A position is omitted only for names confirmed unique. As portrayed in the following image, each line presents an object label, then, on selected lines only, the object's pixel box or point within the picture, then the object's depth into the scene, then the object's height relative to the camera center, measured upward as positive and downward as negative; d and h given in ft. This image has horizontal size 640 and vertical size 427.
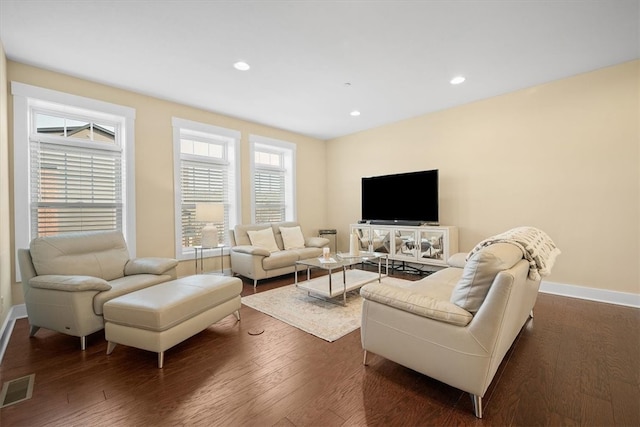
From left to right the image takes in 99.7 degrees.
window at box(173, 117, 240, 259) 13.64 +2.07
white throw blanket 5.69 -0.86
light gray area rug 8.53 -3.64
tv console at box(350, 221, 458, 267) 13.64 -1.69
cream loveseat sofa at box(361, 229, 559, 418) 4.74 -2.17
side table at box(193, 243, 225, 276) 13.48 -2.29
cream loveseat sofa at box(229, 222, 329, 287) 13.21 -2.03
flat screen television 14.46 +0.72
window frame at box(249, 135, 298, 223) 18.16 +2.85
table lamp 12.75 -0.26
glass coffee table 10.32 -2.94
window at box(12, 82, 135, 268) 9.68 +1.98
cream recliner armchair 7.30 -1.97
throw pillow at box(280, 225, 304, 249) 16.07 -1.58
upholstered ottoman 6.49 -2.60
